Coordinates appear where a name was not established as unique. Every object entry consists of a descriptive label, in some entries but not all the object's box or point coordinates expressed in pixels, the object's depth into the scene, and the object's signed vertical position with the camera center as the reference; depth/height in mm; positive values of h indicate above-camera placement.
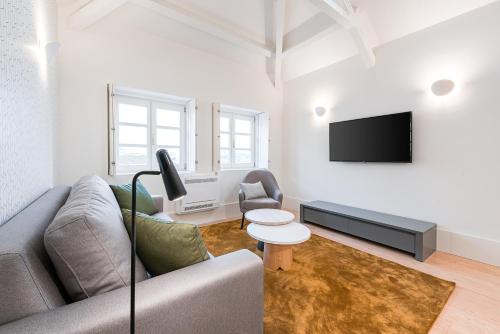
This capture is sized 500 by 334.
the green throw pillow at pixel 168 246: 979 -378
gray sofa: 607 -461
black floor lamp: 669 -42
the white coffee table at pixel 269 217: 2268 -587
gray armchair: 3268 -493
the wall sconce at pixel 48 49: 1634 +939
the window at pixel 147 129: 3008 +524
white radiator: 3279 -467
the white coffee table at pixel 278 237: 1986 -657
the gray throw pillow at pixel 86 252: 736 -319
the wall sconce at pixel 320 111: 3809 +967
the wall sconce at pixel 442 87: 2469 +924
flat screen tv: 2818 +386
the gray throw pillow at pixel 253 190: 3461 -413
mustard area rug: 1438 -1043
